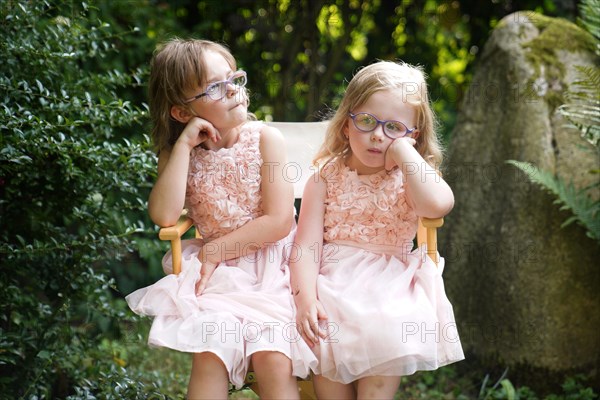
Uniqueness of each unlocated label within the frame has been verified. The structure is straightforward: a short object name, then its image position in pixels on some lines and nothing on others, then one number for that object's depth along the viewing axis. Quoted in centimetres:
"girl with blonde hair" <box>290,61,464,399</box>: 233
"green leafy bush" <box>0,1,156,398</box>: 292
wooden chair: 310
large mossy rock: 356
